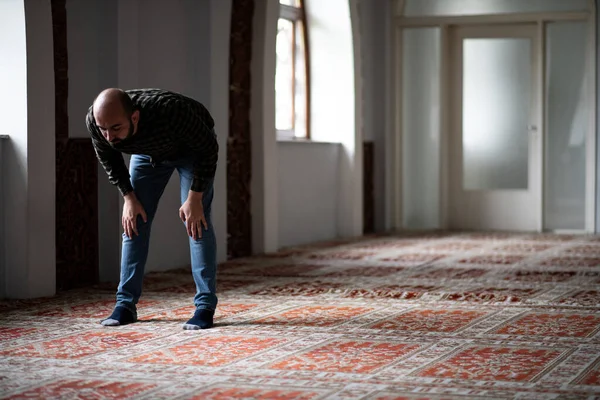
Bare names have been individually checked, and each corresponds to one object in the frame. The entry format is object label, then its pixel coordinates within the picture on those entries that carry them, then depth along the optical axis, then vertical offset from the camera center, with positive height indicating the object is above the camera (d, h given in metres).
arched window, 9.98 +0.81
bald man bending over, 4.36 -0.03
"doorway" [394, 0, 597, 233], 11.05 +0.43
